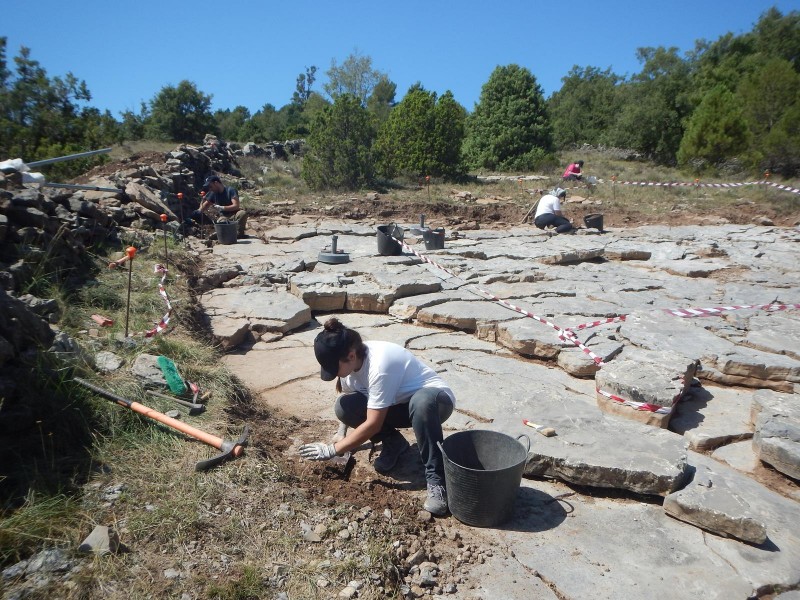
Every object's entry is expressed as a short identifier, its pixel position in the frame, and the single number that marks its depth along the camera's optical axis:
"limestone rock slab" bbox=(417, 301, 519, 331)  5.98
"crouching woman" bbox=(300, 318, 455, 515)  3.01
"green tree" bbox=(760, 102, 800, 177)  21.36
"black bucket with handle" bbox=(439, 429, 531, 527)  2.74
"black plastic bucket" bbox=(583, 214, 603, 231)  12.06
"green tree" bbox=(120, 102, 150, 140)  28.36
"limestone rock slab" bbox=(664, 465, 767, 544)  2.68
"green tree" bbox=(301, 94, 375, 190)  17.03
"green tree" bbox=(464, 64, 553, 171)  27.00
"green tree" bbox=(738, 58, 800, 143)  23.45
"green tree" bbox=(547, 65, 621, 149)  40.38
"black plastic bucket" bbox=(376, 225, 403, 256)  8.79
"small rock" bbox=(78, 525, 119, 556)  2.29
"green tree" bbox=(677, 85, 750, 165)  23.41
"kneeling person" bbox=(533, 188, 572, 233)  11.74
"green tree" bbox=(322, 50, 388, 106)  46.91
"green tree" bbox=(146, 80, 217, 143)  29.00
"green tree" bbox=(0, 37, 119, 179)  12.25
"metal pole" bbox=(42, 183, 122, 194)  6.87
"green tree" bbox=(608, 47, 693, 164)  31.83
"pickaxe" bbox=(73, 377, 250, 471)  3.03
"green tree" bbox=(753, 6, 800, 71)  36.81
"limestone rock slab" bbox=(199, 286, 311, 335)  5.88
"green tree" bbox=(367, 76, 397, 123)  49.43
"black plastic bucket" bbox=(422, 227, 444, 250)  9.62
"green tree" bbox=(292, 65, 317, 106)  69.53
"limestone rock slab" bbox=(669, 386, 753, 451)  3.81
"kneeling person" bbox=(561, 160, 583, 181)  19.70
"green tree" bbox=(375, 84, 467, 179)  19.09
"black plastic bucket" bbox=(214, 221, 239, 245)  9.76
